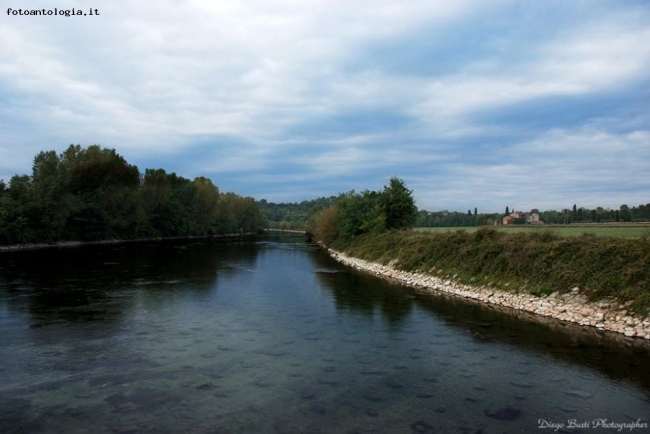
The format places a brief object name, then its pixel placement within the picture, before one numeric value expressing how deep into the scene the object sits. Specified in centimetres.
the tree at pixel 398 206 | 6072
